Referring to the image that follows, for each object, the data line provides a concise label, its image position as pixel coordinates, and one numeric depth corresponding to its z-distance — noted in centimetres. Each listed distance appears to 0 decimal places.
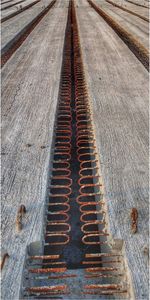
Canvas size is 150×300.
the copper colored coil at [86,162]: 143
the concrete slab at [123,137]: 102
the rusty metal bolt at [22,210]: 110
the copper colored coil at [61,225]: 113
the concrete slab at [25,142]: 101
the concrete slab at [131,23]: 355
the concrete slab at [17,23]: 358
